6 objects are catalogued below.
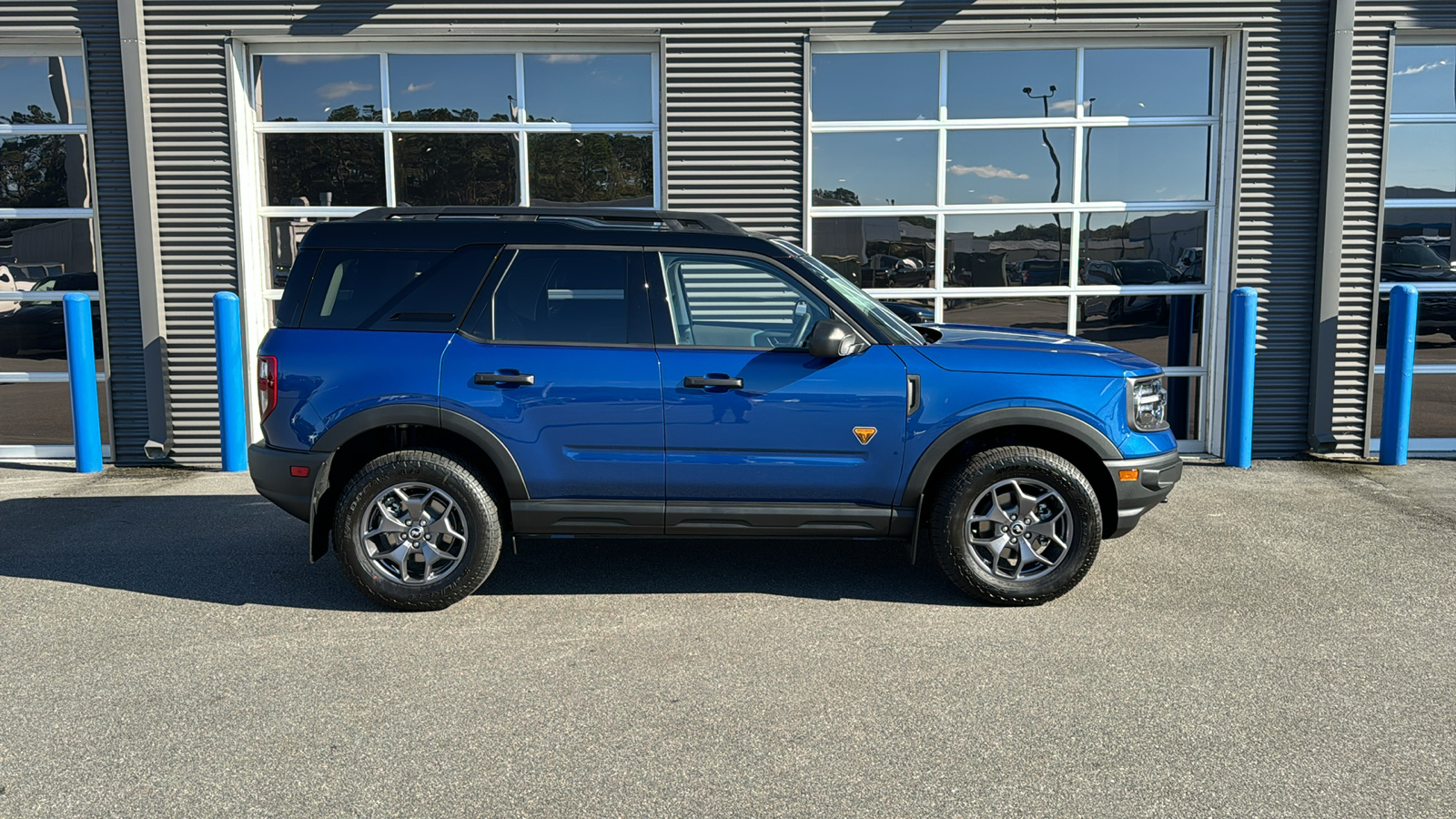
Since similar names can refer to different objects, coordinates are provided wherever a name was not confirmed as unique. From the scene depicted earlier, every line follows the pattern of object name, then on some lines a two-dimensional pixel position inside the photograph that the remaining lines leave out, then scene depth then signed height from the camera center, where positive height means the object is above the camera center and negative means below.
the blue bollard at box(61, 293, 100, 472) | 8.55 -0.73
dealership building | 8.91 +0.98
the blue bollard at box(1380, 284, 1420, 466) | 8.48 -0.74
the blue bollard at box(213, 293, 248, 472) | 8.39 -0.68
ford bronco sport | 5.13 -0.60
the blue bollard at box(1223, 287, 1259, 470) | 8.49 -0.69
